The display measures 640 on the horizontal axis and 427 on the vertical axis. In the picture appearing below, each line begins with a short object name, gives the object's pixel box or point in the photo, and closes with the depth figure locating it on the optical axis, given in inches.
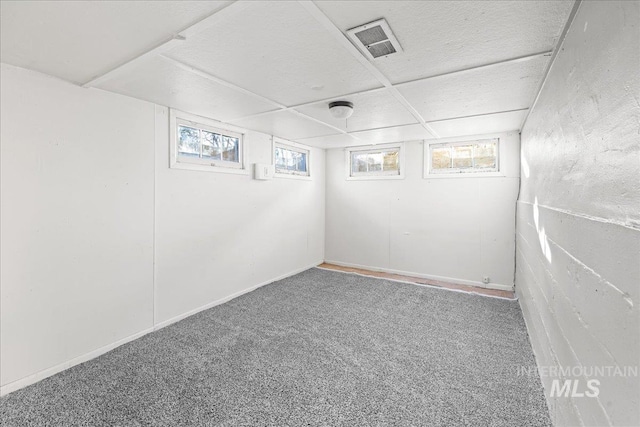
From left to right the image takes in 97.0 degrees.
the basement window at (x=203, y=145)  113.0
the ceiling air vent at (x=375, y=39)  56.9
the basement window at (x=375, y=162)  181.6
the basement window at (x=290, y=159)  167.0
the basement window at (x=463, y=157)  154.3
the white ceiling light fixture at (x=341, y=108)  101.7
